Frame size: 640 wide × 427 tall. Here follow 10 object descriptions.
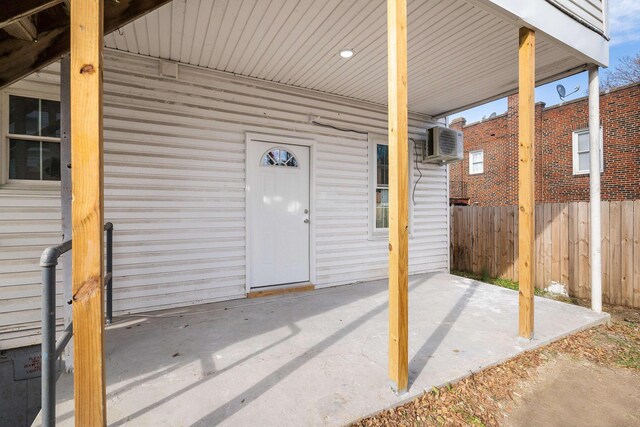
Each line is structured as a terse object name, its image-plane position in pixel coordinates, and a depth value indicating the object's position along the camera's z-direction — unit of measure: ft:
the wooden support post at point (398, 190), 6.49
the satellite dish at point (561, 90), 28.71
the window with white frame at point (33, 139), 9.64
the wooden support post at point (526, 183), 9.12
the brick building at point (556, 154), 29.40
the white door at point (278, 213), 13.61
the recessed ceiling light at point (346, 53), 11.31
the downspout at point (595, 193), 11.93
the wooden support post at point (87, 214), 4.19
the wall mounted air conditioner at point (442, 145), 17.63
